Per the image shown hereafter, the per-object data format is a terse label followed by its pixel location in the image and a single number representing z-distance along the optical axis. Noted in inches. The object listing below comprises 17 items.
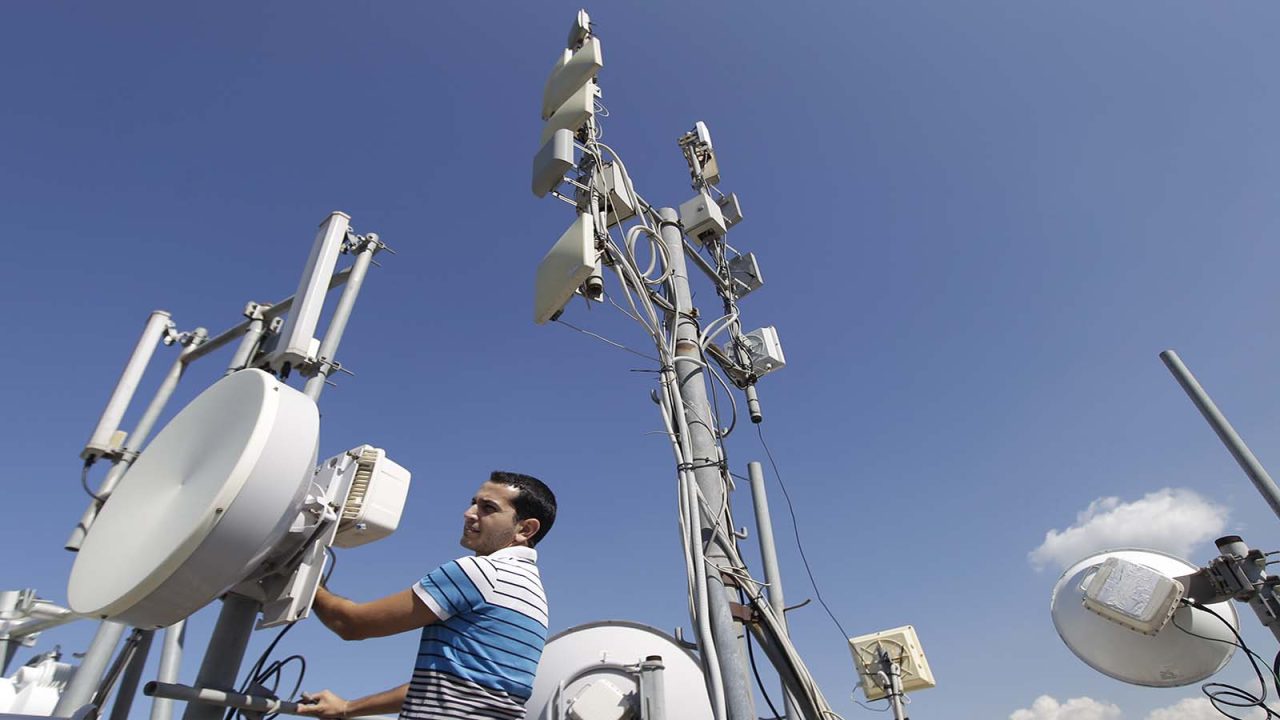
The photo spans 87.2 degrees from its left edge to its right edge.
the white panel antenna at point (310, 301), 116.6
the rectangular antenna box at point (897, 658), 233.8
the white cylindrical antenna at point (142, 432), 181.3
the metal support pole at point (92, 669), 153.2
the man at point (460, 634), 71.2
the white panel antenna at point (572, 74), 189.6
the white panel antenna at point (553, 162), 166.9
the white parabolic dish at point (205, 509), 63.3
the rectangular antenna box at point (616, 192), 166.4
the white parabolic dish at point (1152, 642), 167.5
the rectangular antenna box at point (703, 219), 200.8
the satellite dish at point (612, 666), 125.1
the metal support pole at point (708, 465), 103.0
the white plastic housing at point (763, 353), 189.5
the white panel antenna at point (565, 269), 142.7
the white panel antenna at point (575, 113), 179.9
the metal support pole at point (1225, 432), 179.6
